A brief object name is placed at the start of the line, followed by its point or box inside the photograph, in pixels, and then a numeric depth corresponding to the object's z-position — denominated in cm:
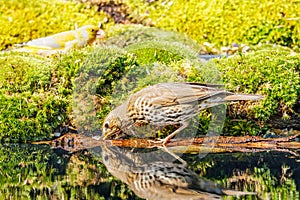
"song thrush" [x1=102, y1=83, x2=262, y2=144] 1265
